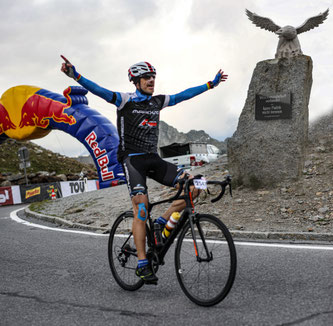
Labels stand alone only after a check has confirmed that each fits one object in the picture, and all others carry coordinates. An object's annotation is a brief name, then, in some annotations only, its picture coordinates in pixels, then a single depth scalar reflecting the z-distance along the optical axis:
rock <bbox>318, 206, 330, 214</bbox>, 7.32
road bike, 3.29
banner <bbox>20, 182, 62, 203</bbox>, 23.55
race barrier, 23.08
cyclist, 4.07
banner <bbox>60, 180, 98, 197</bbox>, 23.61
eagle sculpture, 9.55
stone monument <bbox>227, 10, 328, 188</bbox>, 8.97
